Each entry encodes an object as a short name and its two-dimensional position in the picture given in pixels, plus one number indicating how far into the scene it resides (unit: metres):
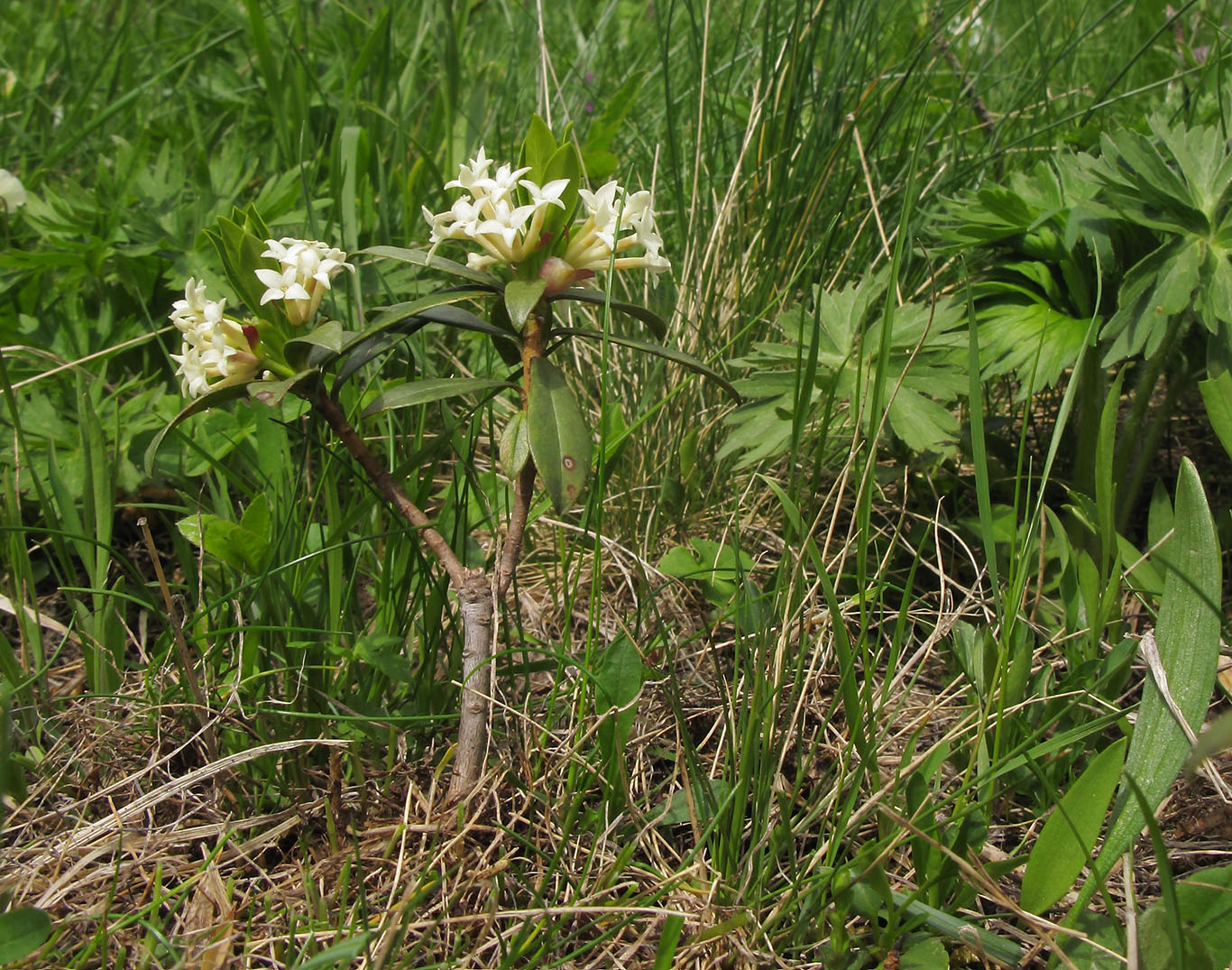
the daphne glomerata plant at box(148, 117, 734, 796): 0.44
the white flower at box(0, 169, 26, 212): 0.60
